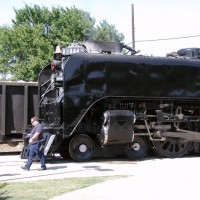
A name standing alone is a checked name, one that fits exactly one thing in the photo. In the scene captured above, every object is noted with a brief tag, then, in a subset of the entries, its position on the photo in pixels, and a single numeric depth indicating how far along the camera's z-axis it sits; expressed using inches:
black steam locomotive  535.2
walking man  478.9
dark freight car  629.3
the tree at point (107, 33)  1712.6
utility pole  1333.9
